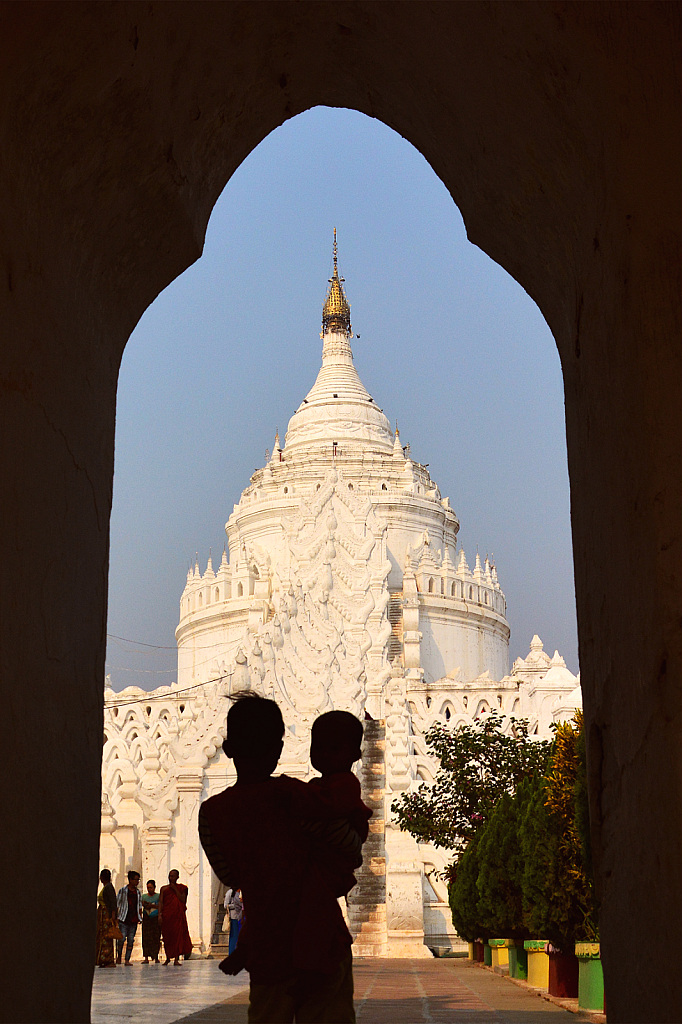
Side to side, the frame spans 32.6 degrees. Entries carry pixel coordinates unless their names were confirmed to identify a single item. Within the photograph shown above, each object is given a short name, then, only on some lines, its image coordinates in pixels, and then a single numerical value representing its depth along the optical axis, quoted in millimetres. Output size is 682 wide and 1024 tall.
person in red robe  15789
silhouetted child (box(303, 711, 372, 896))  3492
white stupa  20781
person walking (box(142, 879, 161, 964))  17016
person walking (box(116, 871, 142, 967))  16453
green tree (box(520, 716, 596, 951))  8172
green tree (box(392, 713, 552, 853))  17281
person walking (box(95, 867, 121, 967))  14352
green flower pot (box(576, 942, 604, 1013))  8242
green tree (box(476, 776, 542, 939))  11508
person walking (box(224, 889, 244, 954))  13291
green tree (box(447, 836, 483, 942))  14305
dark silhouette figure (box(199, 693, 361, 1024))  3379
